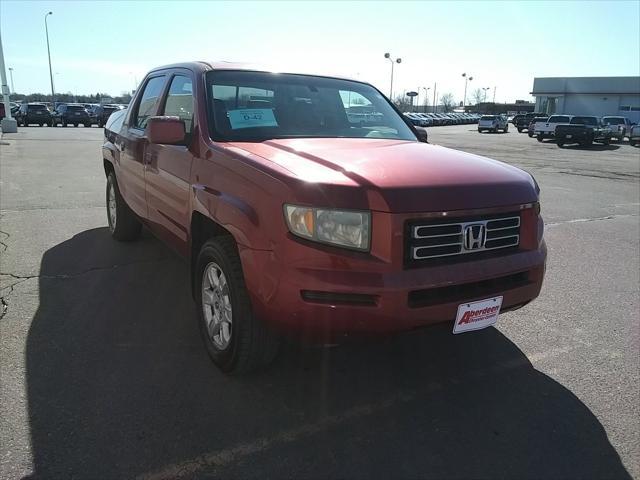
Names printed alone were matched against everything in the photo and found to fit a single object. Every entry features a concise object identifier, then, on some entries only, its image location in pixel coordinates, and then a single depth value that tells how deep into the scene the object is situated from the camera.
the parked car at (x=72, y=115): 38.84
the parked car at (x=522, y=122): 52.25
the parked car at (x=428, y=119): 63.78
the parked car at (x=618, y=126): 34.94
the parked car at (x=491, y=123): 48.66
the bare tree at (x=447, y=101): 147.88
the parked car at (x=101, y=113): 39.12
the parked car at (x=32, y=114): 37.22
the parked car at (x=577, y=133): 29.91
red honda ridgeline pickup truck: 2.55
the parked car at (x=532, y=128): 36.15
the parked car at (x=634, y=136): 34.66
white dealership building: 65.06
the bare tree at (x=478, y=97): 142.85
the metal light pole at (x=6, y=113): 25.22
